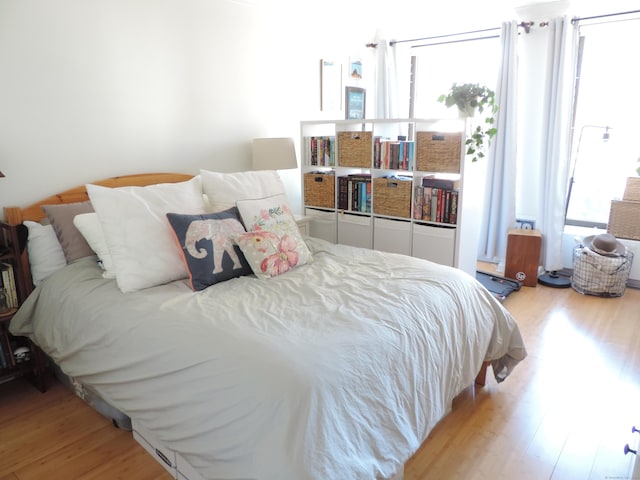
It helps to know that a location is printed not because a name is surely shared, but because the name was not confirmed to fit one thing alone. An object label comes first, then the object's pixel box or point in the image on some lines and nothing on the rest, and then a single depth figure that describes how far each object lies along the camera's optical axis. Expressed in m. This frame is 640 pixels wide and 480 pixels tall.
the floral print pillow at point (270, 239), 2.13
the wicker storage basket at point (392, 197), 3.23
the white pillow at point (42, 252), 2.23
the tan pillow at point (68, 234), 2.24
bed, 1.29
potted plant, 2.89
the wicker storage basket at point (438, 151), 2.95
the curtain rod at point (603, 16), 3.47
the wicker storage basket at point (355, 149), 3.33
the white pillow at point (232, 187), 2.47
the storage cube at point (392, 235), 3.30
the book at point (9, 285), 2.20
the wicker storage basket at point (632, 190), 3.50
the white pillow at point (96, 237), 2.09
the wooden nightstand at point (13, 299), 2.17
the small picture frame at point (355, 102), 4.40
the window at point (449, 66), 4.22
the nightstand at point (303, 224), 3.42
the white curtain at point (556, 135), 3.66
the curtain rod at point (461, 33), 3.81
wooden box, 3.79
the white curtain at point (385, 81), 4.57
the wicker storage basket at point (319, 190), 3.58
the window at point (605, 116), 3.71
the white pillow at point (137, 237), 1.98
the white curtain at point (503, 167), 3.90
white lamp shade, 3.29
